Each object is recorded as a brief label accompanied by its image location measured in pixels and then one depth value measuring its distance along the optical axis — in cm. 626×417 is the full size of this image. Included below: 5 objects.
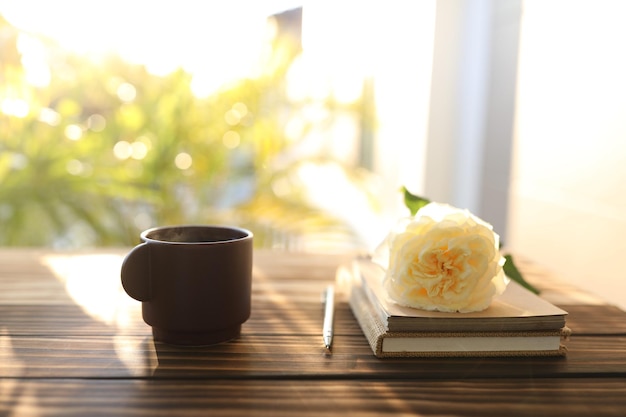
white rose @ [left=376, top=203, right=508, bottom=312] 48
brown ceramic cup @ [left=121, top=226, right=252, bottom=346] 48
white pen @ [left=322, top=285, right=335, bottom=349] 51
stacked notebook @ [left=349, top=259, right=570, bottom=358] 47
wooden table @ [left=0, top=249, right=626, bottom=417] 39
